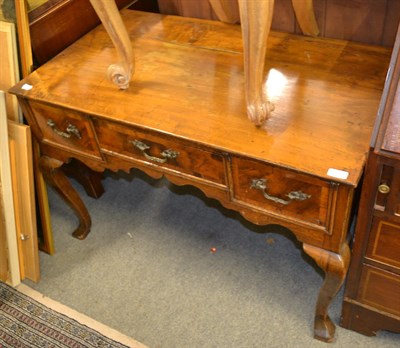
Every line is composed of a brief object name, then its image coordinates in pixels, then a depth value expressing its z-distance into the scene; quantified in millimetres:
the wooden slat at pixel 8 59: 1481
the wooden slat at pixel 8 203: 1507
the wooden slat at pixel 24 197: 1562
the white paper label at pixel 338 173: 1036
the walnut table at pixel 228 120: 1131
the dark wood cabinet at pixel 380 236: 980
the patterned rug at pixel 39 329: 1567
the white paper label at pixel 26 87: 1436
